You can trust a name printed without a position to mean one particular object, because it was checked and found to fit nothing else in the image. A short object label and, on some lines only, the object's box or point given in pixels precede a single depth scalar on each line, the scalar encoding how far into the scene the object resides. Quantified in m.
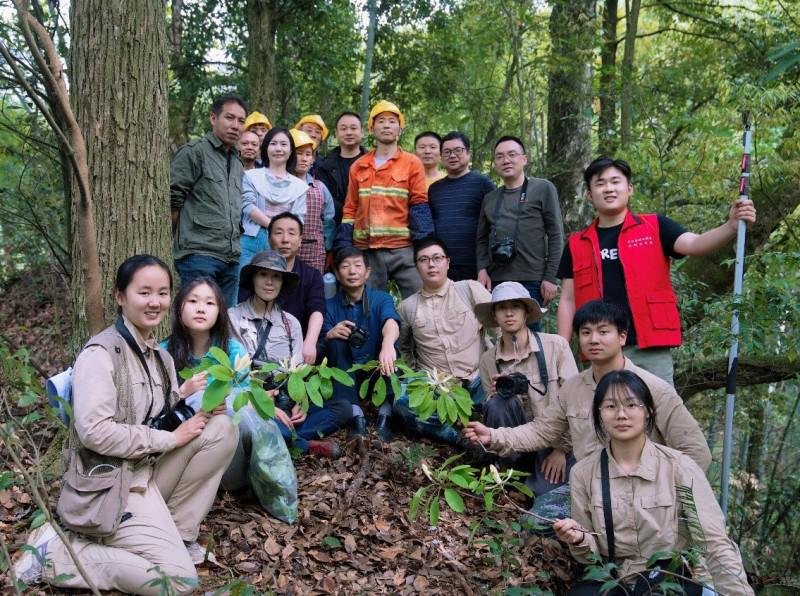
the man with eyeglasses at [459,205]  5.93
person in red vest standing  4.44
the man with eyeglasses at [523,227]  5.61
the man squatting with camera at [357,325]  5.09
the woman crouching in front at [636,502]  3.39
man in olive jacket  4.93
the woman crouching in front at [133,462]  2.95
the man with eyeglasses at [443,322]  5.26
